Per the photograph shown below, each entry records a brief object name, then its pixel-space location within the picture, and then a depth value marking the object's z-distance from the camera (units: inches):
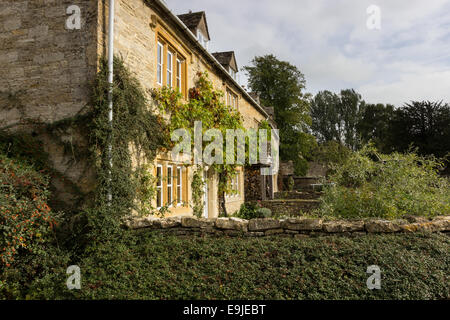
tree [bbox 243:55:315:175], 1216.8
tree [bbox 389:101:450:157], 1206.9
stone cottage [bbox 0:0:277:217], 245.9
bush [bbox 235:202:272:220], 550.9
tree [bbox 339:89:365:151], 2378.2
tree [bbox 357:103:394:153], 2229.3
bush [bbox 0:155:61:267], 179.6
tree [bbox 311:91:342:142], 2454.5
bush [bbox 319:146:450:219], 279.6
